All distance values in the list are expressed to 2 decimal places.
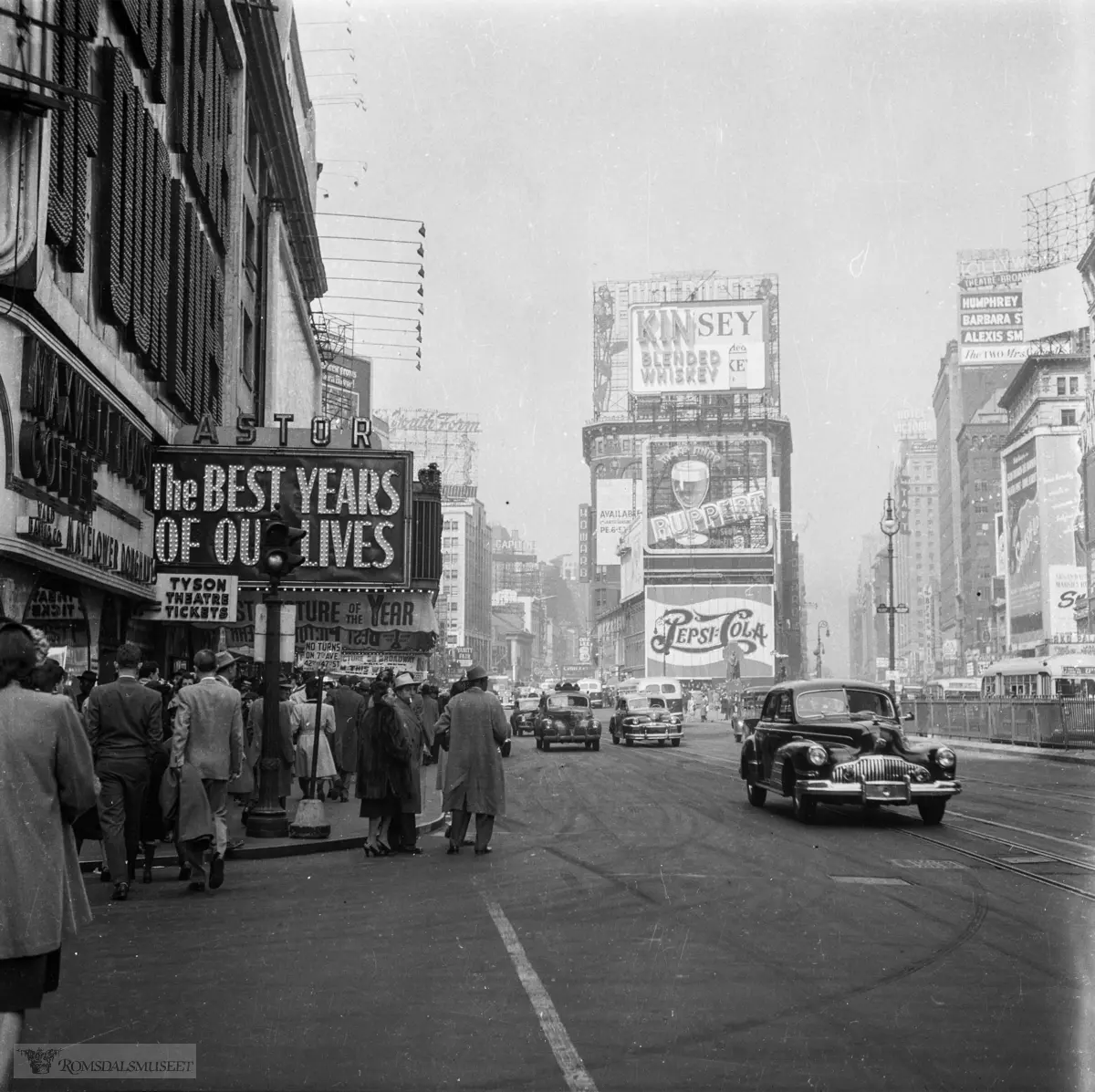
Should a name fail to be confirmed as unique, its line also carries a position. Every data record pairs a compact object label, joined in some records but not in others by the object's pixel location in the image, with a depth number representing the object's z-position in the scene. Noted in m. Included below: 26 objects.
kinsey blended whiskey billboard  151.25
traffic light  13.52
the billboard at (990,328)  183.75
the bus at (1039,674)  49.88
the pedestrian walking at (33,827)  4.69
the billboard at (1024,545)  117.56
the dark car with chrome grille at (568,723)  37.59
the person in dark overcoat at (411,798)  12.78
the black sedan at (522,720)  51.12
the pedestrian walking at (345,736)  19.84
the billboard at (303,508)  23.98
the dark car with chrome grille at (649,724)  41.00
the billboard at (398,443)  189.12
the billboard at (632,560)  160.50
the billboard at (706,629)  144.88
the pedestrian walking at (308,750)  18.23
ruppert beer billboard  150.12
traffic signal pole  13.41
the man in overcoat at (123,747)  9.91
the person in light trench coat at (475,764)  12.66
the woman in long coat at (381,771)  12.60
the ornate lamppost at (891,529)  45.75
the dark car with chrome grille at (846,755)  14.57
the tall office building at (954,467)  176.25
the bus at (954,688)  66.31
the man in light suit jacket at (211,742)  10.22
